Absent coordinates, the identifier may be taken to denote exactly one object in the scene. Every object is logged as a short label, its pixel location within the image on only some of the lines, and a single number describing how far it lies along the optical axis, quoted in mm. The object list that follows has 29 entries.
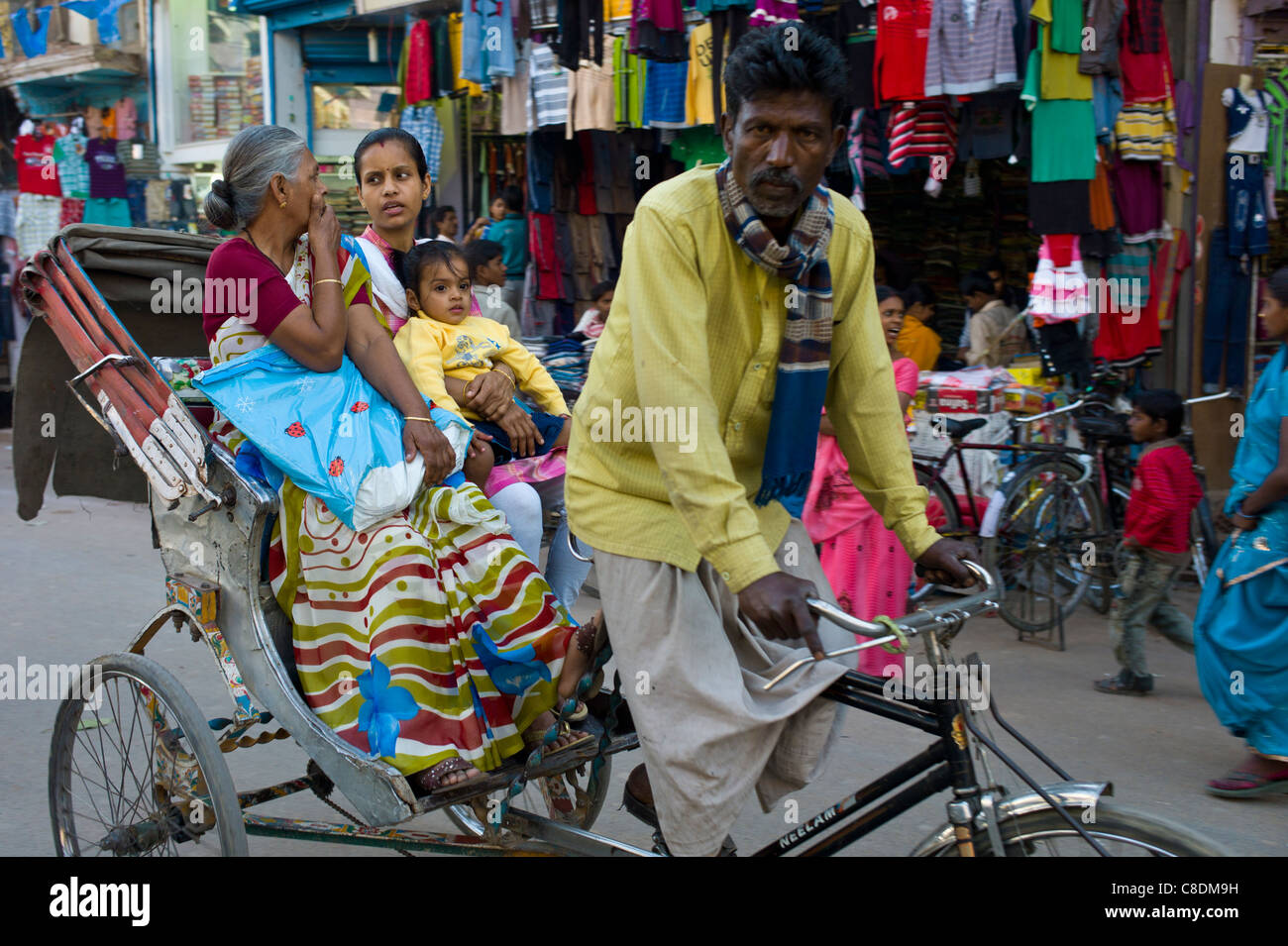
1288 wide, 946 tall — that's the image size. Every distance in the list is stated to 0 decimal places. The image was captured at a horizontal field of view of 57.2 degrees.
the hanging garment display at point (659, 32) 7352
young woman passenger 3016
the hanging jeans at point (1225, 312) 7023
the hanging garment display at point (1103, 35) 6391
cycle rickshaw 2057
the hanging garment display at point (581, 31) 7797
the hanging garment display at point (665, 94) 8023
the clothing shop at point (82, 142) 13664
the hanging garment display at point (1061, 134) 6539
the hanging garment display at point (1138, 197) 6848
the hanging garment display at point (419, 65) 9648
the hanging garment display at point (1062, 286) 6738
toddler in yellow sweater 3207
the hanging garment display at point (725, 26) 7234
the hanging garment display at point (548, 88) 8695
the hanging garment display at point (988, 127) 6941
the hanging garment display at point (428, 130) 10164
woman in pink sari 4906
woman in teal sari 3959
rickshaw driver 2059
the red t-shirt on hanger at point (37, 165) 13984
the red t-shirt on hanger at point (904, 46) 6734
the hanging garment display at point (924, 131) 7051
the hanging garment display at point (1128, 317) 6852
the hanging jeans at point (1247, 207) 6898
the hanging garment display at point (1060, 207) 6629
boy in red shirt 4953
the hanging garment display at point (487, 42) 8734
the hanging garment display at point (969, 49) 6508
